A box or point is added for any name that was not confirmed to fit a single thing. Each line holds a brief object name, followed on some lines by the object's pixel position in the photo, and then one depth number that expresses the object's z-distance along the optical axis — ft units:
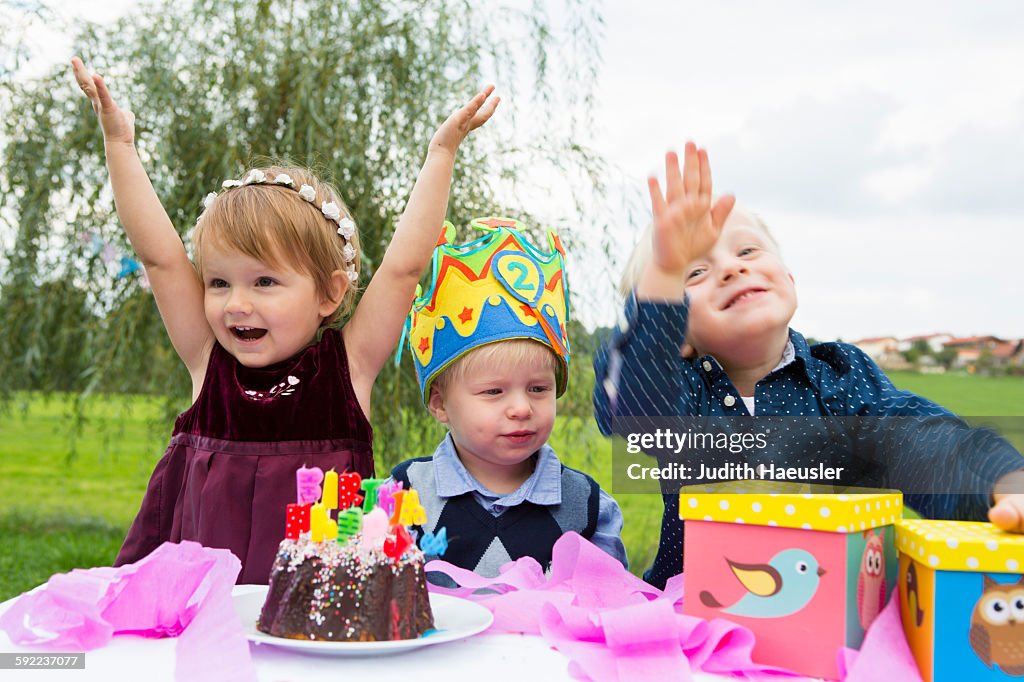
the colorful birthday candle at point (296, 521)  3.30
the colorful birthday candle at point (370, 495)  3.33
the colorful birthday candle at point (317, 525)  3.20
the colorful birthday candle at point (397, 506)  3.26
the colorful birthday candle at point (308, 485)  3.40
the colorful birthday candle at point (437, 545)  3.82
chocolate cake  3.01
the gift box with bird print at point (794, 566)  2.81
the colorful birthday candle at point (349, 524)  3.20
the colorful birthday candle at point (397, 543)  3.17
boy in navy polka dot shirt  3.59
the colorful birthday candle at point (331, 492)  3.36
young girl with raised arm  4.99
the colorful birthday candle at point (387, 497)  3.31
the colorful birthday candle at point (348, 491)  3.45
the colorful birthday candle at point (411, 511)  3.29
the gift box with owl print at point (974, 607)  2.63
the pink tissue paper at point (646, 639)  2.77
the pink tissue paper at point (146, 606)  2.97
